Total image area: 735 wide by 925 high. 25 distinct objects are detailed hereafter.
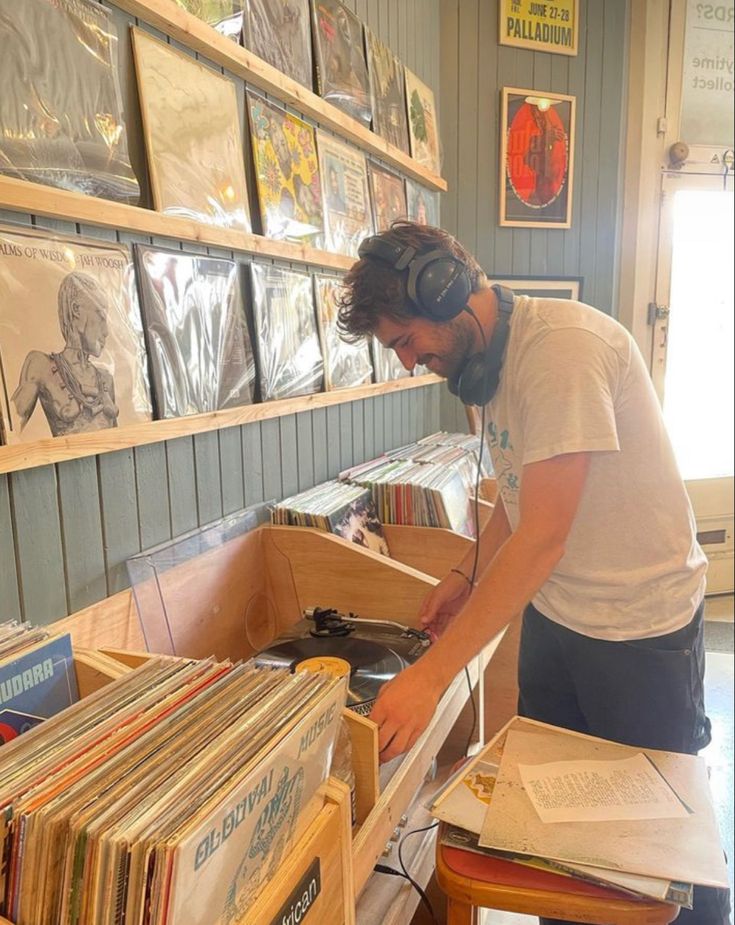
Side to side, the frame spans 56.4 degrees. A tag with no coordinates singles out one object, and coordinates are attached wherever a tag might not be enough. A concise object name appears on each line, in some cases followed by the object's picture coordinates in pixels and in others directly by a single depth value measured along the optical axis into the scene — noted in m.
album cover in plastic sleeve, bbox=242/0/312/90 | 1.53
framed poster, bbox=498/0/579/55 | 3.07
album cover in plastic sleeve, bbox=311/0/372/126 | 1.83
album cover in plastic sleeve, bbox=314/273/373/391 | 1.93
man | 1.02
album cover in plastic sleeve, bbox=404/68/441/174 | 2.51
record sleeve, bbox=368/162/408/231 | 2.23
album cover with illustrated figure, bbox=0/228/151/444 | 1.02
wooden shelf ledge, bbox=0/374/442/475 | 1.02
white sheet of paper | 0.95
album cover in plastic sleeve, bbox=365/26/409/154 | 2.16
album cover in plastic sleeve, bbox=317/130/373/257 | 1.91
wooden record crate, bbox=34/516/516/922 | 1.24
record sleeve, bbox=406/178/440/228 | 2.56
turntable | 1.17
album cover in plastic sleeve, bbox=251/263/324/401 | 1.64
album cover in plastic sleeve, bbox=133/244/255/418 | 1.30
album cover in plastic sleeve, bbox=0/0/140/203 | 1.00
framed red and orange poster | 3.16
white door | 3.56
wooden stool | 0.86
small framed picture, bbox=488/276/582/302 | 3.28
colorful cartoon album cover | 1.60
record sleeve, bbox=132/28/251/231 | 1.26
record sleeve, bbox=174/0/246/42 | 1.35
